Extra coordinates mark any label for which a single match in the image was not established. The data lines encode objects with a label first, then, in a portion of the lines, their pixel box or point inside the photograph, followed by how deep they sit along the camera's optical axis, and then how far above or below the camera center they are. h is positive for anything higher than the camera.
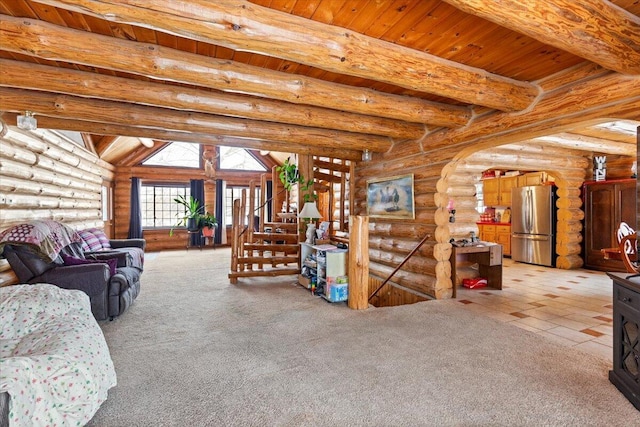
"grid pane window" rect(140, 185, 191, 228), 10.91 +0.25
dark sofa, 3.54 -0.68
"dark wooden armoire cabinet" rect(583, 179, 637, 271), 6.48 -0.12
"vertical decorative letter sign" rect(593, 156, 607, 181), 7.02 +0.87
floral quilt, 1.63 -0.83
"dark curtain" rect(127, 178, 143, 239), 10.20 -0.01
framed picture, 5.29 +0.23
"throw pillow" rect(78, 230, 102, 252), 5.32 -0.47
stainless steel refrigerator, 7.27 -0.33
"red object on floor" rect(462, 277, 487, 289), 5.55 -1.23
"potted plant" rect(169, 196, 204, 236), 10.62 -0.02
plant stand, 10.63 -0.71
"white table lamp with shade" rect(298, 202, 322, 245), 5.68 -0.07
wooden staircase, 5.99 -0.66
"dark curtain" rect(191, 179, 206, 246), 10.84 +0.57
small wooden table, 5.29 -0.82
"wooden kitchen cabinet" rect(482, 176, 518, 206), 8.59 +0.54
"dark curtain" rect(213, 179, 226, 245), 11.24 +0.10
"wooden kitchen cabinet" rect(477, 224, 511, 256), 8.47 -0.64
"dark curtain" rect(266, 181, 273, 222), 11.98 +0.60
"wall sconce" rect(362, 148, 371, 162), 6.38 +1.07
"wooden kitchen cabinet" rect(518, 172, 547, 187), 7.93 +0.76
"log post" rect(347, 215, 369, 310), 4.28 -0.67
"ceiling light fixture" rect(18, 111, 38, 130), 3.74 +1.04
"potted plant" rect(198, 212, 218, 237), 10.77 -0.39
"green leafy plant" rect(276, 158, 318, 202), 6.91 +0.71
